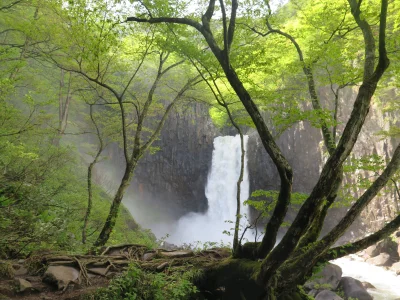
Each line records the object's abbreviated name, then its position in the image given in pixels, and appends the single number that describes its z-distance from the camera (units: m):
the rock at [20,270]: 4.50
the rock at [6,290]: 3.81
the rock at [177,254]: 6.23
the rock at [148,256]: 6.02
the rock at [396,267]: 14.37
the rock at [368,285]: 12.63
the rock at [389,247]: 15.70
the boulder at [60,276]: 4.34
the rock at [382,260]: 15.50
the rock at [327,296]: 10.79
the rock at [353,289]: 11.34
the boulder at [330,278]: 12.17
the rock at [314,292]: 11.52
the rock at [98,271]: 5.01
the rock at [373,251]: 16.58
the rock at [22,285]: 4.00
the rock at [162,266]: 5.47
